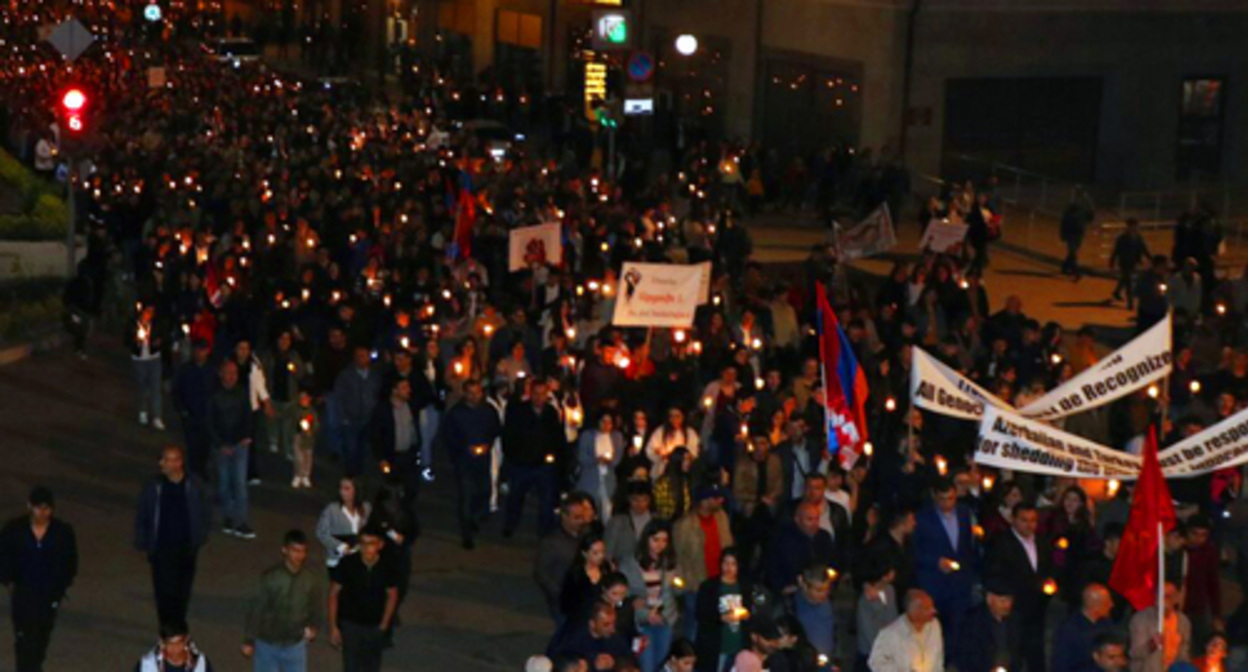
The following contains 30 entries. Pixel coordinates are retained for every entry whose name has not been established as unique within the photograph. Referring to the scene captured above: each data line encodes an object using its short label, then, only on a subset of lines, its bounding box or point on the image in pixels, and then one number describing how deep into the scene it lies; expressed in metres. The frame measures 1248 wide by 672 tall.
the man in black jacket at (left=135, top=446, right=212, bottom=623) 15.42
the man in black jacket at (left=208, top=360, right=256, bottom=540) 18.55
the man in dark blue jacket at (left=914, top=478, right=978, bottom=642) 15.45
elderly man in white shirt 13.23
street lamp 37.56
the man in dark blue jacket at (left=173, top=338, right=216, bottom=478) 19.33
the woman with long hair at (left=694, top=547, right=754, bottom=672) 14.02
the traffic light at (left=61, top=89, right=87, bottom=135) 28.02
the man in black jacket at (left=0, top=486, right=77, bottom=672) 14.56
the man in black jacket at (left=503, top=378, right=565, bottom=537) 18.62
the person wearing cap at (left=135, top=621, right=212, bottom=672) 12.22
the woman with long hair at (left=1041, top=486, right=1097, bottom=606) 15.70
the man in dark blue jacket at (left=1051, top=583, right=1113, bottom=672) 13.48
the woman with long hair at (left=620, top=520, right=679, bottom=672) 14.80
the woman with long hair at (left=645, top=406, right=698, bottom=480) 17.83
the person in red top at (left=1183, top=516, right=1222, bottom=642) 15.22
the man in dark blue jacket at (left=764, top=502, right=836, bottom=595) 15.16
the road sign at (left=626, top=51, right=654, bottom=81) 31.14
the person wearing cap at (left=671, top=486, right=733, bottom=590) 15.21
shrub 32.62
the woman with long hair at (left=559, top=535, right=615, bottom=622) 14.26
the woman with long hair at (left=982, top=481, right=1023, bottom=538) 15.91
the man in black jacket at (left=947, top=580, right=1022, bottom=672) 13.93
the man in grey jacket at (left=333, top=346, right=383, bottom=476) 19.81
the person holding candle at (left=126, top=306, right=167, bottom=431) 22.06
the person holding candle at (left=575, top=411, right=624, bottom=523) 17.98
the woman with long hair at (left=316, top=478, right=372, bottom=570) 15.08
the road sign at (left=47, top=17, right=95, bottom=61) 29.33
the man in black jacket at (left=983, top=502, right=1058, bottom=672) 15.17
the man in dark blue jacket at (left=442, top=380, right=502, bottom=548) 18.72
